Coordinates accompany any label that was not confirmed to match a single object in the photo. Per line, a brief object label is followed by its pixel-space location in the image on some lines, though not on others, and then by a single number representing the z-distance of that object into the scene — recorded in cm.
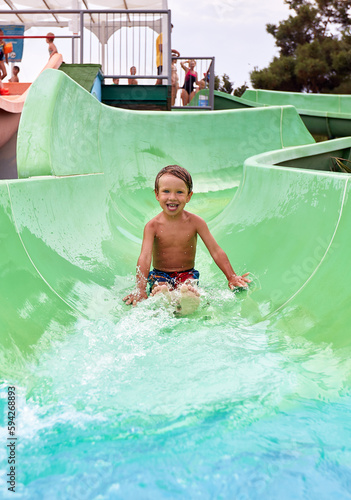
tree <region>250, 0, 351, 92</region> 2316
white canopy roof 1672
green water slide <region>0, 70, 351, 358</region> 244
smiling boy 305
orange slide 767
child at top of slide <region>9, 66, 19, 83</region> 1198
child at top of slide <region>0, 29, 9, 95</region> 1017
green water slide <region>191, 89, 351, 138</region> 1309
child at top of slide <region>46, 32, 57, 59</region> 1071
